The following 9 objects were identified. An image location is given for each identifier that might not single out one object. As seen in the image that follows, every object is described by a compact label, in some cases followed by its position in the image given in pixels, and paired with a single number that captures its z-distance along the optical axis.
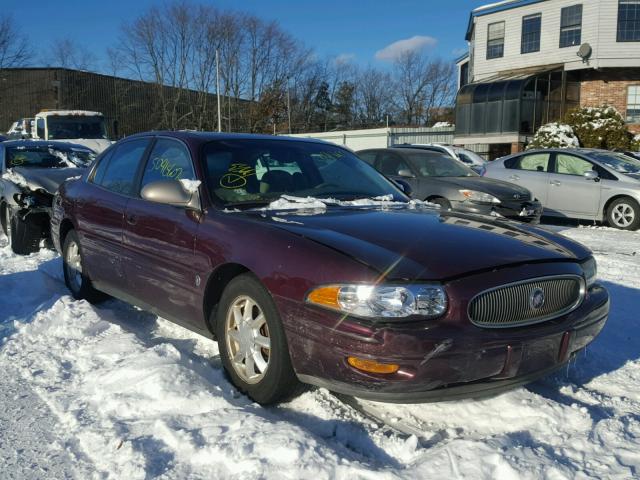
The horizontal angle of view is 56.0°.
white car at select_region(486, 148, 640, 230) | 10.52
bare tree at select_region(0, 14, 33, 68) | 39.12
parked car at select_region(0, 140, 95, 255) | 7.49
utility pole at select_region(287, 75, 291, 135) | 47.59
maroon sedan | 2.69
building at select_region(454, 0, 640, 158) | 24.39
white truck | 18.95
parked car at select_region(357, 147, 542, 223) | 8.98
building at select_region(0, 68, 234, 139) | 46.69
